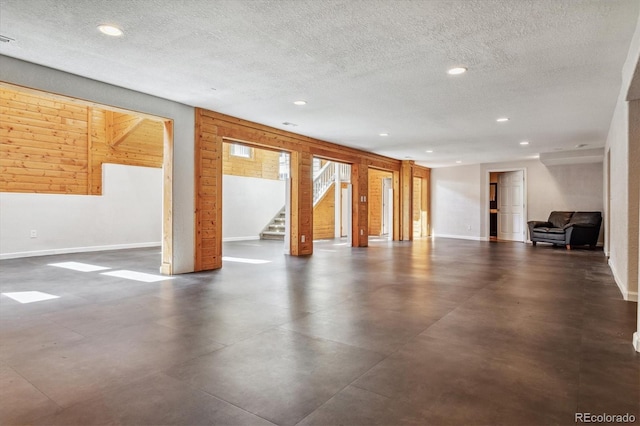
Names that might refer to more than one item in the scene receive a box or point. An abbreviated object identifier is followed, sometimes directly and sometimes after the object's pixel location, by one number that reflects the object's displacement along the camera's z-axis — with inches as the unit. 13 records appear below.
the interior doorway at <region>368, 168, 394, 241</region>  544.7
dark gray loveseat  361.1
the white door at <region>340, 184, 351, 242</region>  502.6
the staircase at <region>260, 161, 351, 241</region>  471.5
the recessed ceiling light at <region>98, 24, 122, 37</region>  121.9
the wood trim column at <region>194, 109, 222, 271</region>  225.8
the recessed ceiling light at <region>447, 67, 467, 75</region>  157.5
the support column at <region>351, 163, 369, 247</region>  386.0
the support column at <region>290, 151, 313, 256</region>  306.5
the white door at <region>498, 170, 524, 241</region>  453.7
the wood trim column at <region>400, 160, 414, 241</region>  460.4
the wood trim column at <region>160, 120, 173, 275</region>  212.2
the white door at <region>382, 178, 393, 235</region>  533.5
